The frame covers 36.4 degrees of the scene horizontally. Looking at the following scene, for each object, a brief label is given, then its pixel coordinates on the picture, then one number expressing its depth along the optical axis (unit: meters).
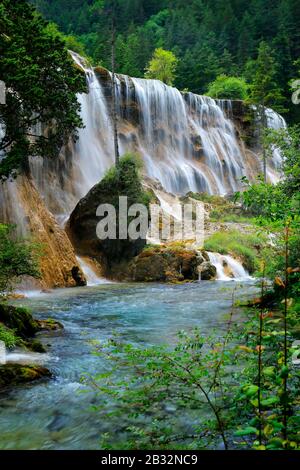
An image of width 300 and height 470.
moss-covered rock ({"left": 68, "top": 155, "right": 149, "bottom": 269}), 20.89
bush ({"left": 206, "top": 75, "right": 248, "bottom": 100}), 48.75
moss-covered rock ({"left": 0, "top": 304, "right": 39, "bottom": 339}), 8.52
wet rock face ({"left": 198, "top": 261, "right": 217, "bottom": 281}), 20.00
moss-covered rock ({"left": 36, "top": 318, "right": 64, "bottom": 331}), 9.49
